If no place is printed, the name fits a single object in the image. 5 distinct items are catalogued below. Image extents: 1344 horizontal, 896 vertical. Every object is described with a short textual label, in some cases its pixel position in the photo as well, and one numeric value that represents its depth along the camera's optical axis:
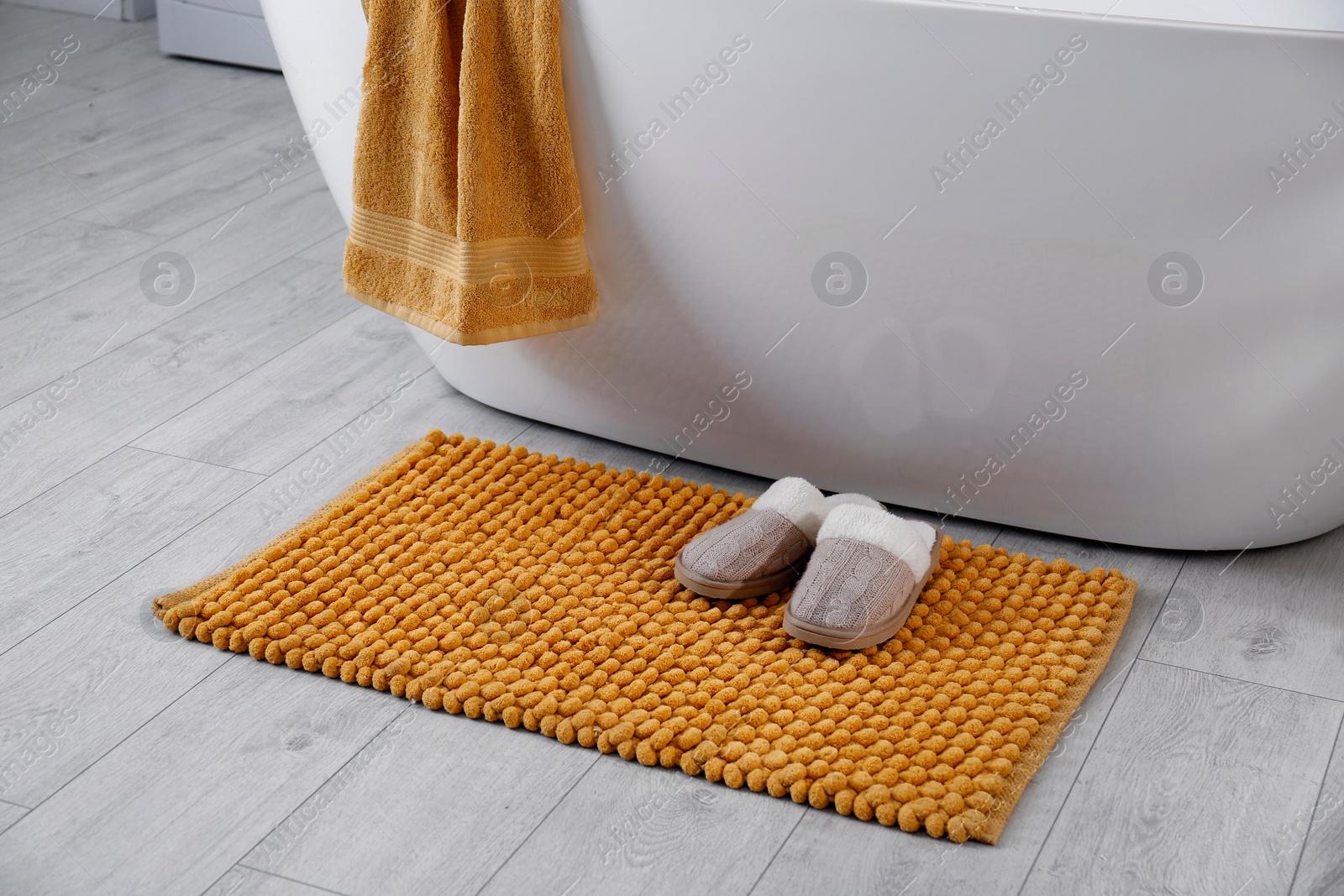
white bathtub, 1.19
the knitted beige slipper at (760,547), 1.37
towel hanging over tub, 1.37
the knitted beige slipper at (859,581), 1.28
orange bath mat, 1.15
